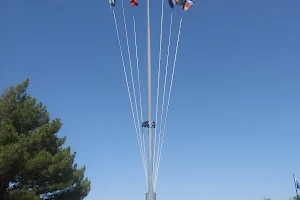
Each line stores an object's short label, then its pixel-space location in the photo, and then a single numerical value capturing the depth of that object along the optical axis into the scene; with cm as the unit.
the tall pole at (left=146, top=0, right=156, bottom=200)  1030
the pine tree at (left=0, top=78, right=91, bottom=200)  1978
